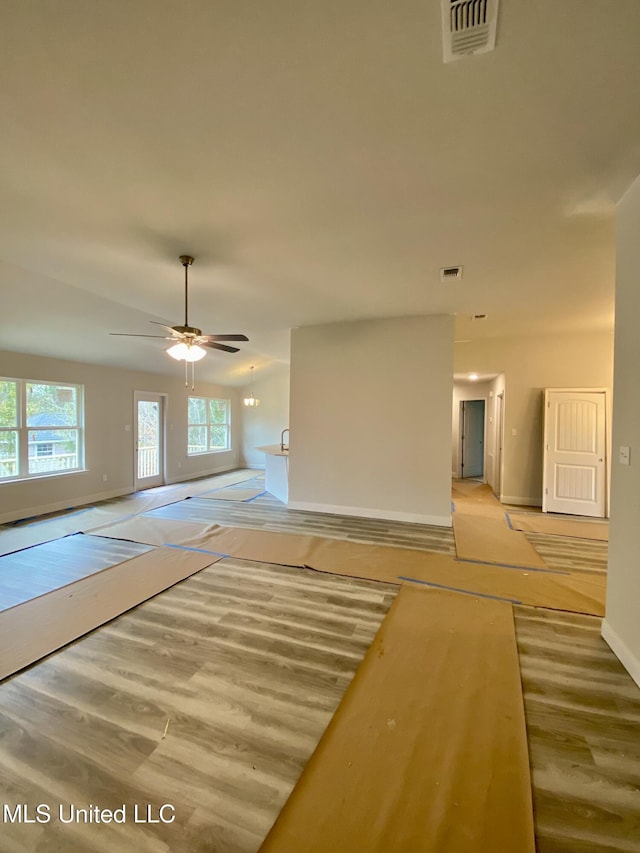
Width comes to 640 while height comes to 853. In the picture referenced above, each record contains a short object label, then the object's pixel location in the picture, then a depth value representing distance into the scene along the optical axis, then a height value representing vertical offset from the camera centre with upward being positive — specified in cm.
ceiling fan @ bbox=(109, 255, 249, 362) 300 +72
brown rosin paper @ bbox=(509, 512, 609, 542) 450 -137
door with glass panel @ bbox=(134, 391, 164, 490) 714 -37
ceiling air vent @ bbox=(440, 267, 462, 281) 326 +142
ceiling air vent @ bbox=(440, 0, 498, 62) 119 +140
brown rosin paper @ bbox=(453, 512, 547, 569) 367 -137
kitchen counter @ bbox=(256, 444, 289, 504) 623 -90
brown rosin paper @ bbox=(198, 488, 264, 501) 638 -134
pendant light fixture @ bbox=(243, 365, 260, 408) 904 +55
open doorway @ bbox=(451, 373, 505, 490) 704 -10
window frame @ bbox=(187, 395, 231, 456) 882 -4
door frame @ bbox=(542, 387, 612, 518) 520 -5
